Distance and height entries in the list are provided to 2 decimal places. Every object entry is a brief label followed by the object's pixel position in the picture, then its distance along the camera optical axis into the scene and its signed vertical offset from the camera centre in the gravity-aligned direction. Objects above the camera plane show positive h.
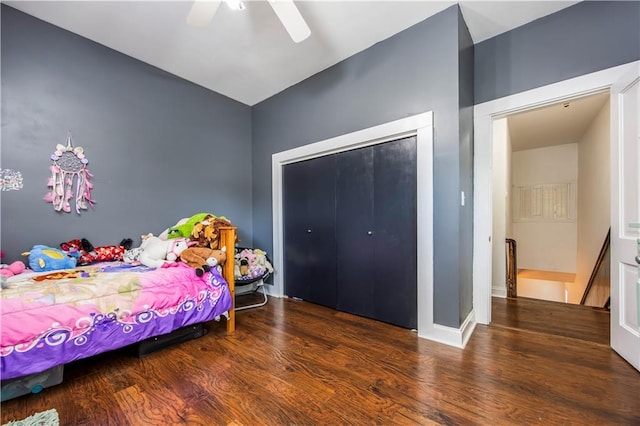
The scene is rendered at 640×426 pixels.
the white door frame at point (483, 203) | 2.32 +0.08
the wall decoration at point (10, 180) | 1.91 +0.27
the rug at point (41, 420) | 1.16 -0.96
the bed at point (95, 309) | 1.26 -0.58
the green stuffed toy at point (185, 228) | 2.30 -0.13
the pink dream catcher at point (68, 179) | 2.11 +0.31
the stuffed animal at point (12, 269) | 1.70 -0.37
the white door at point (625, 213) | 1.64 -0.02
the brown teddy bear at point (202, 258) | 1.96 -0.35
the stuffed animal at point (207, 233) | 2.13 -0.17
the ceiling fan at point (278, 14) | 1.64 +1.35
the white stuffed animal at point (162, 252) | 2.01 -0.31
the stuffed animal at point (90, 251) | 2.12 -0.32
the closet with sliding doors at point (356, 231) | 2.21 -0.19
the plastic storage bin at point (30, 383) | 1.30 -0.90
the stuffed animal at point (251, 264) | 2.78 -0.59
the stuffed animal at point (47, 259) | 1.85 -0.33
